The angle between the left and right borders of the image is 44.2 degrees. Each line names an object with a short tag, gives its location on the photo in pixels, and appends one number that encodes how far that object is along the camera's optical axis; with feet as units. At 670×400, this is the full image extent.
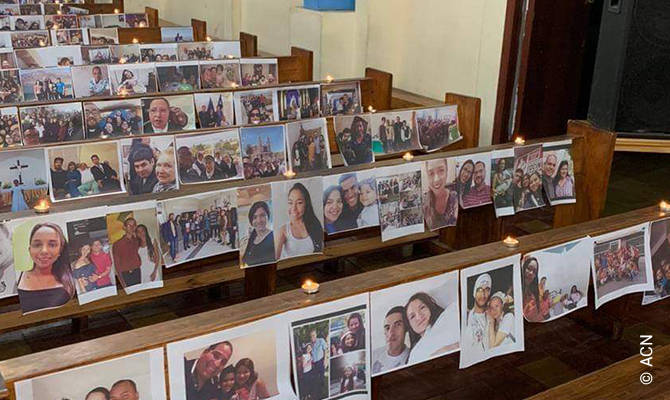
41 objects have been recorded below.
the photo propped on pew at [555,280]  11.00
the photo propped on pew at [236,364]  8.04
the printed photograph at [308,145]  16.71
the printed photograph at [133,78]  22.44
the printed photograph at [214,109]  19.34
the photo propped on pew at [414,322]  9.43
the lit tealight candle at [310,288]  9.03
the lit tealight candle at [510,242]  10.81
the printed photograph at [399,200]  14.23
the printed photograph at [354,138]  17.65
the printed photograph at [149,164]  14.65
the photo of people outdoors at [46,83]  21.47
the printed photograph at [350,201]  13.83
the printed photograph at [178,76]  22.63
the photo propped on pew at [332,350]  8.77
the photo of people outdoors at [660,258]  12.68
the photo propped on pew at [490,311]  10.18
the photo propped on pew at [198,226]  12.38
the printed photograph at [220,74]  23.32
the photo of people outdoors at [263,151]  16.11
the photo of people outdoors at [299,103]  20.53
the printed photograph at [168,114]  18.60
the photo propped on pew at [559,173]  16.49
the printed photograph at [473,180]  15.38
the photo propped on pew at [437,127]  19.15
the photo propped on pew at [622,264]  11.91
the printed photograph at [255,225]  12.77
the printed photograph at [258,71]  23.89
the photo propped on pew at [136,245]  11.70
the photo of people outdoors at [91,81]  22.12
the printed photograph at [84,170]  13.97
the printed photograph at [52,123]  17.26
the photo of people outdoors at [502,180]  15.78
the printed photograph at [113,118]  17.81
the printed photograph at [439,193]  14.83
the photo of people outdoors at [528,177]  15.99
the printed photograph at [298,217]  13.11
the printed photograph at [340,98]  21.48
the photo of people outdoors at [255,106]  19.89
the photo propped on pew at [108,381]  7.29
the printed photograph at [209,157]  15.15
